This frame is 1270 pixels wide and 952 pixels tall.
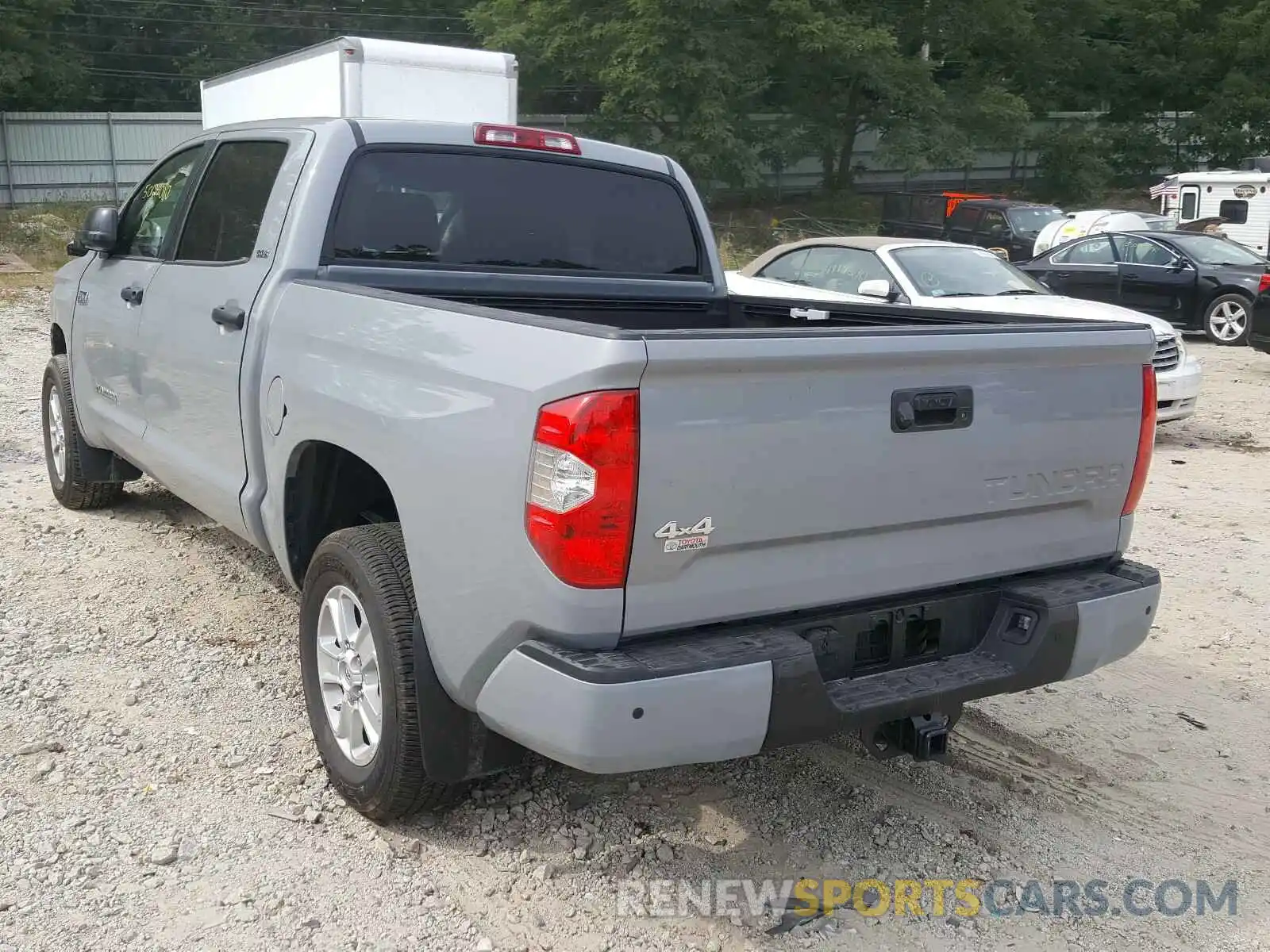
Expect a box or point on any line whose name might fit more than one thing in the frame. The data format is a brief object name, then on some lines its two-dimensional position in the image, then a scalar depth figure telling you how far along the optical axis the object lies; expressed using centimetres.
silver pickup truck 272
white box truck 1224
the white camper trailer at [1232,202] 2188
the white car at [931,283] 969
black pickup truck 2227
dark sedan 1538
